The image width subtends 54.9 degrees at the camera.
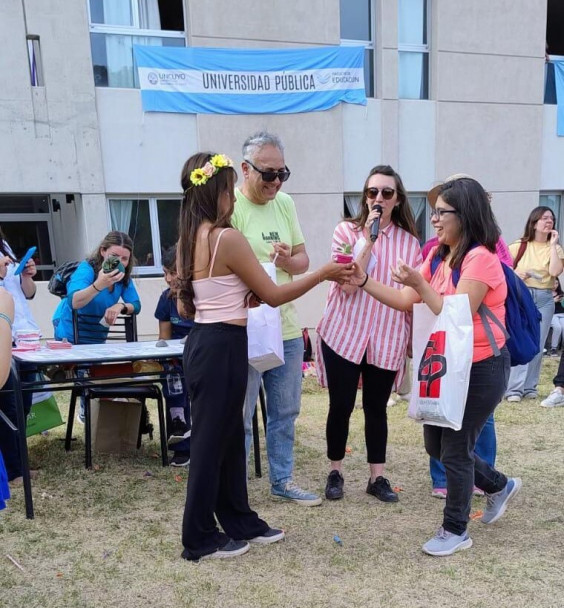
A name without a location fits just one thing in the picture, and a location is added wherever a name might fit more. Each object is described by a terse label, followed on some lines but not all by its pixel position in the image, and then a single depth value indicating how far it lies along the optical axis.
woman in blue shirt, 4.13
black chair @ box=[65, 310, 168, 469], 3.93
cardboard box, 4.28
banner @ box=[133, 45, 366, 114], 7.35
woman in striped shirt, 3.15
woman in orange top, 2.53
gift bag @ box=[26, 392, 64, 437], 4.12
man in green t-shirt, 2.88
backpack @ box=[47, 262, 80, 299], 4.48
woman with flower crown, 2.45
